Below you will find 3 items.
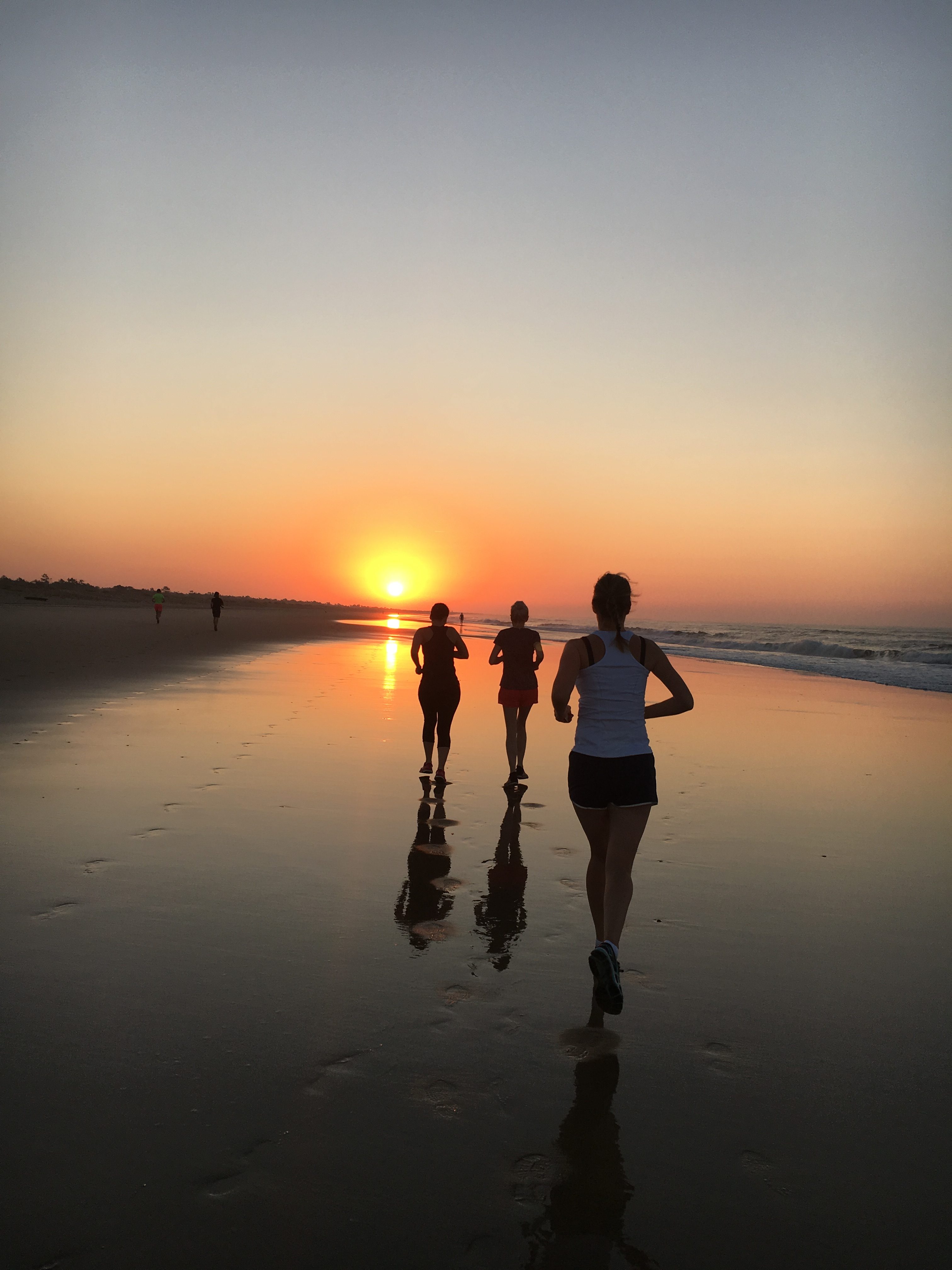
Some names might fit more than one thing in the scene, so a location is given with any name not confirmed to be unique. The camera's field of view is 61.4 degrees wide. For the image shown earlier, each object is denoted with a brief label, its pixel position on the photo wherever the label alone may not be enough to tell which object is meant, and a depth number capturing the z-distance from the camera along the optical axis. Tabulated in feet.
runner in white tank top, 14.70
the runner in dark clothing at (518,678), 31.55
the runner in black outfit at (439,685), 31.60
